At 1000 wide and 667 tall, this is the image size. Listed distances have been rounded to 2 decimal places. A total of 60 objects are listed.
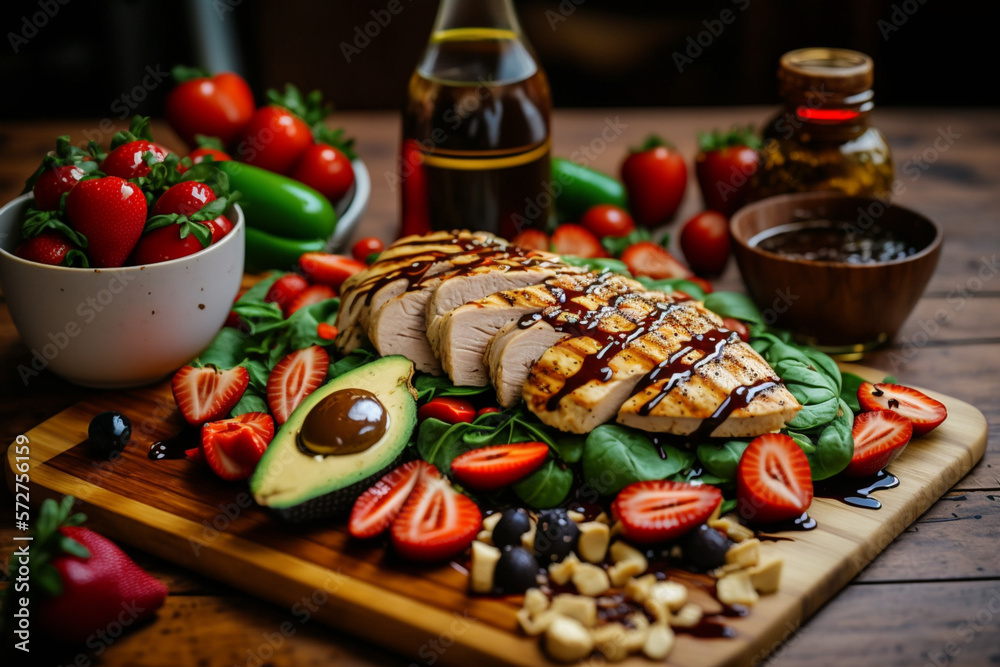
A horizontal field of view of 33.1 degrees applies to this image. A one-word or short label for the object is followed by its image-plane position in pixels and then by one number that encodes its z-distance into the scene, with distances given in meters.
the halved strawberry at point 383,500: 0.71
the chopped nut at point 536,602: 0.67
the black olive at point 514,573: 0.68
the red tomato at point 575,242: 0.96
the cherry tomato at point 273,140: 1.02
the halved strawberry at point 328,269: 0.91
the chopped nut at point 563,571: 0.69
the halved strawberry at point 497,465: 0.73
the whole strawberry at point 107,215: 0.77
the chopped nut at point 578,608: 0.66
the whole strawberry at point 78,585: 0.66
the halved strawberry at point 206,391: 0.78
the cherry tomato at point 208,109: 1.03
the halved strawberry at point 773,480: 0.71
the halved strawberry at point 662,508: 0.70
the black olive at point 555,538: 0.70
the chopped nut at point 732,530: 0.71
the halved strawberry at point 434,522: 0.69
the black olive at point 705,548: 0.69
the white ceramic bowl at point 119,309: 0.78
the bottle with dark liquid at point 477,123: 0.92
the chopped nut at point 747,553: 0.69
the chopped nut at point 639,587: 0.68
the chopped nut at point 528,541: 0.70
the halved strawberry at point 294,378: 0.79
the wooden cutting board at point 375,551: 0.67
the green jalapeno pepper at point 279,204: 0.97
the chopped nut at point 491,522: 0.71
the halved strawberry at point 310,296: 0.88
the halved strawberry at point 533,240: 0.94
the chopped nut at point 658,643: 0.65
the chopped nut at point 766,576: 0.68
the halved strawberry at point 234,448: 0.74
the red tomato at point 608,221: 1.00
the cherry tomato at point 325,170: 1.01
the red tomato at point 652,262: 0.93
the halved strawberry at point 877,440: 0.74
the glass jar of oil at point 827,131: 0.91
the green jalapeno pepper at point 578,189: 1.04
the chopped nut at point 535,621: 0.66
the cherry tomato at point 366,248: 0.96
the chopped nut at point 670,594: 0.67
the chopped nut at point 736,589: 0.68
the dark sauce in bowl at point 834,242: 0.87
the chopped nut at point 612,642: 0.65
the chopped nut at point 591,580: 0.68
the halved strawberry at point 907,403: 0.77
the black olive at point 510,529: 0.70
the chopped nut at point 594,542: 0.70
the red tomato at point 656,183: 1.04
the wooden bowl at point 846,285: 0.84
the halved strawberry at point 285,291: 0.89
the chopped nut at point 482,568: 0.68
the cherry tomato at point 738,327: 0.83
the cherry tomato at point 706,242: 0.96
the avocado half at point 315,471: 0.70
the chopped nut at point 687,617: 0.67
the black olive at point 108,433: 0.76
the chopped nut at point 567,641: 0.65
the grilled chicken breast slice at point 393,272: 0.82
